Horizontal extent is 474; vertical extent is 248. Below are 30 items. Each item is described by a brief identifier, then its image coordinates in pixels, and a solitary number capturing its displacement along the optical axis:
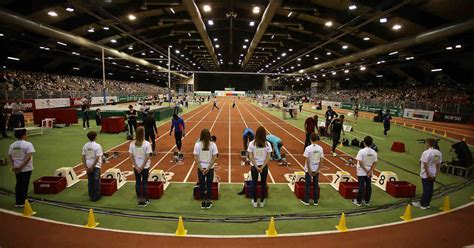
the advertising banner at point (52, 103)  27.81
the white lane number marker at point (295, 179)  8.22
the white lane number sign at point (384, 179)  8.53
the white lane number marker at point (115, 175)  8.34
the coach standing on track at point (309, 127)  12.31
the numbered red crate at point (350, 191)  7.72
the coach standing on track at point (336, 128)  12.21
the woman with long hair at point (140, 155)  6.61
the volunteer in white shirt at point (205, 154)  6.46
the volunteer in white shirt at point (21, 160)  6.39
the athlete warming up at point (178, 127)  11.46
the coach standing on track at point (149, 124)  11.66
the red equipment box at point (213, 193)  7.46
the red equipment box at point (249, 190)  7.57
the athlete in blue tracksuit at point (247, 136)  9.67
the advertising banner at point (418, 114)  30.90
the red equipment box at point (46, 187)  7.71
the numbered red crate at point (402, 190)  7.93
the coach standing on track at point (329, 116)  15.38
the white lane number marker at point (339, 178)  8.50
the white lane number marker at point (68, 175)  8.38
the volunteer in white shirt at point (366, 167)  6.73
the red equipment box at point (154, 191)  7.50
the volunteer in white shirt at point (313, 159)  6.82
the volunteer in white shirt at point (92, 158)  6.84
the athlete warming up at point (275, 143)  10.56
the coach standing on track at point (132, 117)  15.20
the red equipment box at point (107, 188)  7.64
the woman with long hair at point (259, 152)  6.61
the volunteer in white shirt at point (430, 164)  6.66
